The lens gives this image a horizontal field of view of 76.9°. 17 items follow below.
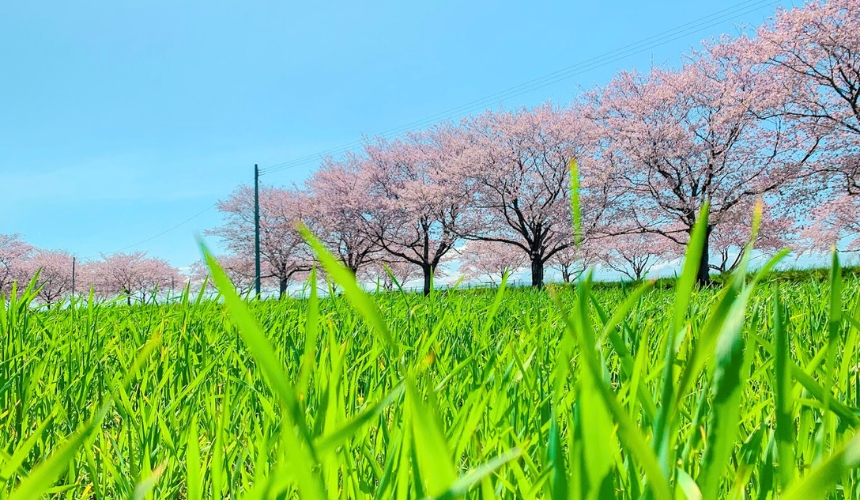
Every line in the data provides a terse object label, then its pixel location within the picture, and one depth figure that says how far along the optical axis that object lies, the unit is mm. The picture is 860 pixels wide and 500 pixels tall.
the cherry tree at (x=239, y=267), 35812
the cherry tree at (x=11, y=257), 40875
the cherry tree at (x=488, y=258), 36625
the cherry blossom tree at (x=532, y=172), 23594
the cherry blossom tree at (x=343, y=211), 28781
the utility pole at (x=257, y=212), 25016
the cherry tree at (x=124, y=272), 44531
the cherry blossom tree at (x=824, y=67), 16031
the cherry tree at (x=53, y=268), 43750
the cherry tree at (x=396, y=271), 34938
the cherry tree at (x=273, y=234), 33188
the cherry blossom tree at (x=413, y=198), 26000
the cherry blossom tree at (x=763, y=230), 20641
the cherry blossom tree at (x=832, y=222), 18953
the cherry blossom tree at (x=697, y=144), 18984
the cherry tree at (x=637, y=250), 36312
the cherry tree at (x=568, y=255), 27259
